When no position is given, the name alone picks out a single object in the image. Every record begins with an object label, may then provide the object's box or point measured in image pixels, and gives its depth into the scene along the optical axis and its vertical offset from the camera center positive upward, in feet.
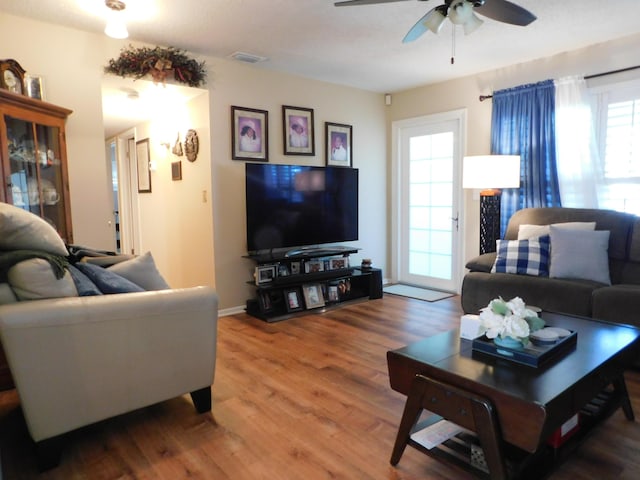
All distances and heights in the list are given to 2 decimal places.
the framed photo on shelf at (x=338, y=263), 15.08 -2.13
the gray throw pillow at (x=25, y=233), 6.29 -0.34
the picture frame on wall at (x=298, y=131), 14.88 +2.69
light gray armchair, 5.76 -2.19
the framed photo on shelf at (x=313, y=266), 14.34 -2.12
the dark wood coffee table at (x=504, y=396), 4.84 -2.43
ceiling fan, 6.96 +3.26
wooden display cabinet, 8.95 +1.21
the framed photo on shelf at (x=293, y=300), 13.75 -3.13
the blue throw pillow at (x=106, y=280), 6.93 -1.18
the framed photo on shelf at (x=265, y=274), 13.43 -2.20
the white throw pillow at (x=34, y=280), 6.00 -1.00
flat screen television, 13.46 -0.01
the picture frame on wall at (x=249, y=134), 13.70 +2.40
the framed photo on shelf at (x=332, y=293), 14.90 -3.17
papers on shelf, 5.88 -3.35
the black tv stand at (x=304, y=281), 13.55 -2.61
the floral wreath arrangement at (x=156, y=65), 11.28 +3.99
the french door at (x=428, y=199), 16.29 +0.11
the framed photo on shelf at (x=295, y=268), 14.17 -2.13
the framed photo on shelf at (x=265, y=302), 13.41 -3.10
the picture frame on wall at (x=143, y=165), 17.74 +1.90
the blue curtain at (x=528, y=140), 13.23 +1.97
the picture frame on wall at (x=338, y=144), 16.08 +2.34
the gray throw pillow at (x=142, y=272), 7.77 -1.19
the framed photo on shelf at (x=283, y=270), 13.96 -2.17
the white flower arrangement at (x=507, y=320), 5.72 -1.66
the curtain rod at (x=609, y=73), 11.71 +3.60
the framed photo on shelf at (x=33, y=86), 9.78 +2.95
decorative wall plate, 14.04 +2.11
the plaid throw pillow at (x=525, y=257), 11.28 -1.58
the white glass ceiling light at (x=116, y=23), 9.12 +4.05
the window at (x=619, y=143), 11.84 +1.57
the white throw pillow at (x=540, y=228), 11.30 -0.80
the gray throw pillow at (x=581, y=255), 10.52 -1.46
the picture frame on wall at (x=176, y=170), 15.14 +1.36
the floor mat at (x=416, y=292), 15.85 -3.57
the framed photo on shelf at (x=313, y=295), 14.15 -3.08
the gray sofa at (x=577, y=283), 9.32 -2.10
